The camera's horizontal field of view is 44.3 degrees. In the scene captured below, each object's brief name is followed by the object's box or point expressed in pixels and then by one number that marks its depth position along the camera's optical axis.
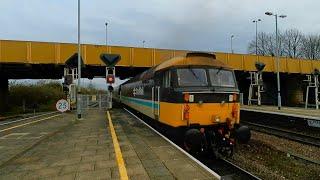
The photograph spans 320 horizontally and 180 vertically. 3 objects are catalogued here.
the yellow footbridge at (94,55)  32.31
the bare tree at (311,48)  77.62
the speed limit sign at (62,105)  21.33
